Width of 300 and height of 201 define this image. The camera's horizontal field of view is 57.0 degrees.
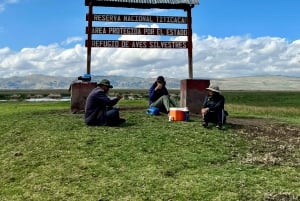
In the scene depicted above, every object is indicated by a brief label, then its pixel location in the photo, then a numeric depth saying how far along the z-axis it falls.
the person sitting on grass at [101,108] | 9.95
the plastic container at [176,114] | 11.27
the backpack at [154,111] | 12.40
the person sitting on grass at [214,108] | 10.11
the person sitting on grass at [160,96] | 12.30
